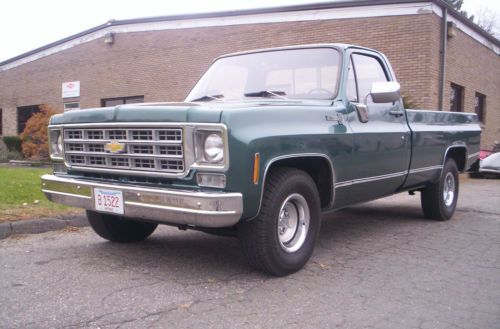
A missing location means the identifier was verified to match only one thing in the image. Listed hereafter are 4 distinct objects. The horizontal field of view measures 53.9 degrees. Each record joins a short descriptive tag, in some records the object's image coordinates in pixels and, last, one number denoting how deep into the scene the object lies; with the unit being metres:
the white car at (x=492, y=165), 12.43
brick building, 12.03
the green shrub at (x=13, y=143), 19.12
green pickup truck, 3.34
